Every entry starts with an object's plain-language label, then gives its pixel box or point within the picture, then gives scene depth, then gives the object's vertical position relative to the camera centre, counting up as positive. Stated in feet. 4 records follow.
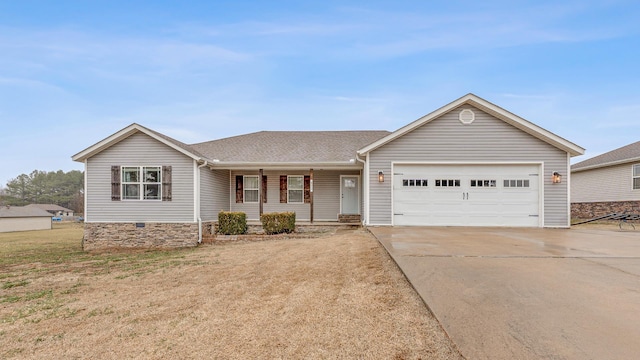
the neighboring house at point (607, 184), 54.90 -0.93
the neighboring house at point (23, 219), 141.18 -16.32
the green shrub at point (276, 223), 44.55 -5.58
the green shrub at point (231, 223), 45.32 -5.67
